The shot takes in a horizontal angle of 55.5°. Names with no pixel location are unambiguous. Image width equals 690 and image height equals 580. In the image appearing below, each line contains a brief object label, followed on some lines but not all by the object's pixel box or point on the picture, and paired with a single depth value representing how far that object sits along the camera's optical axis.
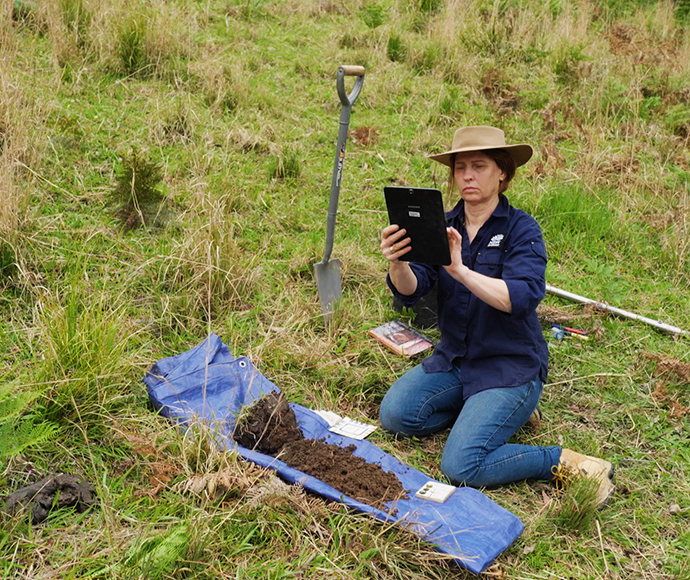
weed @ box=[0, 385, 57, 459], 2.31
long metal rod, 4.29
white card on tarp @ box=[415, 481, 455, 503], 2.73
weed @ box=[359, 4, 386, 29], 8.34
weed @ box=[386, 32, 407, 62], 7.88
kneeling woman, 2.98
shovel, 3.97
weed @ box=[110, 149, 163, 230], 4.56
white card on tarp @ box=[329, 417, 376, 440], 3.24
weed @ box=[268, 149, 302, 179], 5.50
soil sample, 2.75
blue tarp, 2.53
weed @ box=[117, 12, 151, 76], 6.27
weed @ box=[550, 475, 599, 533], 2.70
